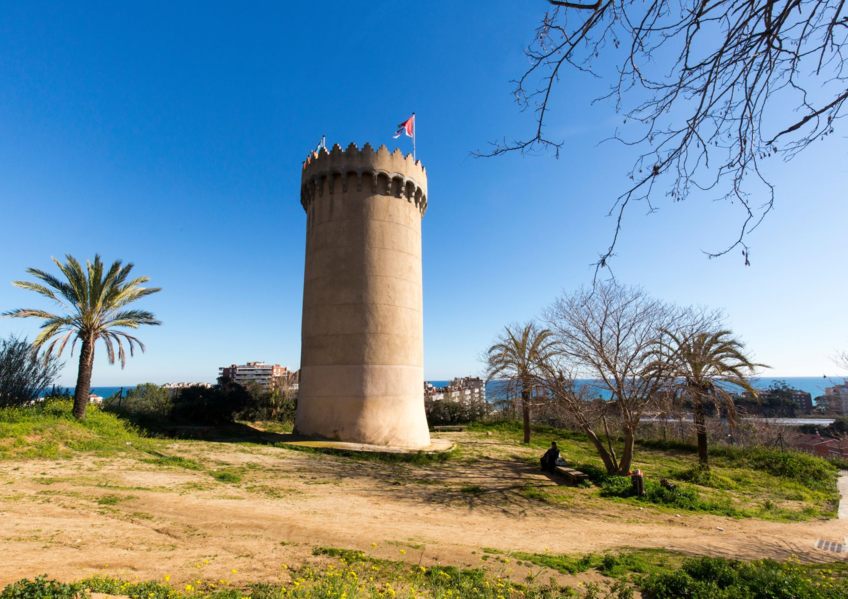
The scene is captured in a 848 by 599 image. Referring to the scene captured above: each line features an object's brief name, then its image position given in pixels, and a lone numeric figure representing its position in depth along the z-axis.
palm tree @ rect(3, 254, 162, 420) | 15.03
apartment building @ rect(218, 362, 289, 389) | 125.58
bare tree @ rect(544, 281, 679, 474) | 13.51
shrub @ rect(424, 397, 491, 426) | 31.66
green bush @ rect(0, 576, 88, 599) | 3.32
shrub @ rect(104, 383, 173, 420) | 20.85
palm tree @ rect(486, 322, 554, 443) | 23.73
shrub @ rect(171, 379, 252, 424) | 22.74
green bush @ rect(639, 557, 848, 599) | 4.98
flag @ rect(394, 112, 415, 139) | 19.81
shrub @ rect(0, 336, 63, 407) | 17.69
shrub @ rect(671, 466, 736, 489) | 15.17
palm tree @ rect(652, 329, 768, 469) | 13.31
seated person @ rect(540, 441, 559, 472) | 15.04
